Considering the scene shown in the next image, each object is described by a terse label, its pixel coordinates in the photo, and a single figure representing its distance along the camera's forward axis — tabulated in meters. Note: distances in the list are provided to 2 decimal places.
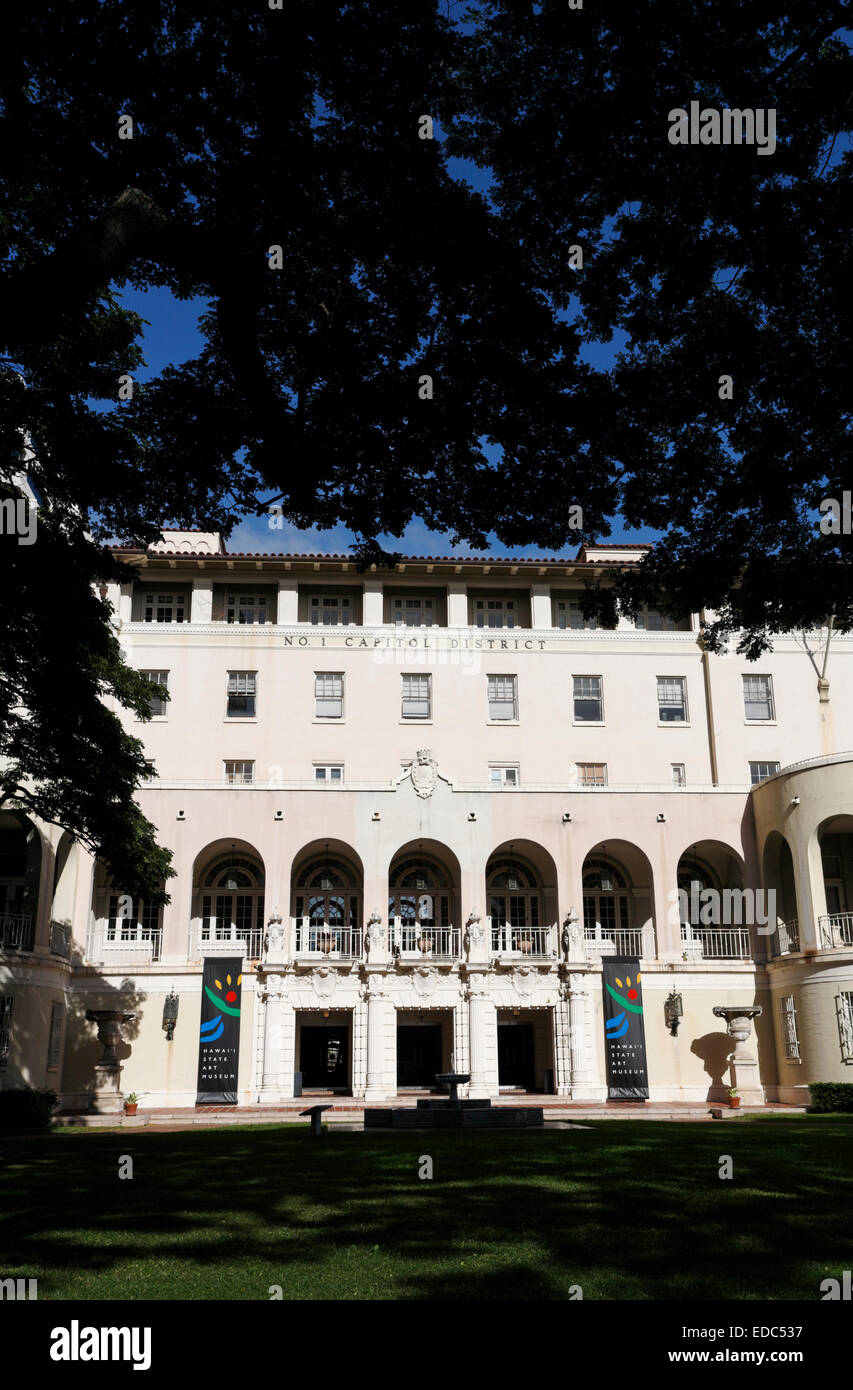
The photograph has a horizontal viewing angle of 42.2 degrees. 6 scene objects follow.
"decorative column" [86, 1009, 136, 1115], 33.19
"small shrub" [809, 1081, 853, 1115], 30.23
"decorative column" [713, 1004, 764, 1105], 34.81
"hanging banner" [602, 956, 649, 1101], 35.62
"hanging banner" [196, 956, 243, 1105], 34.53
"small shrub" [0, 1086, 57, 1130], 27.58
